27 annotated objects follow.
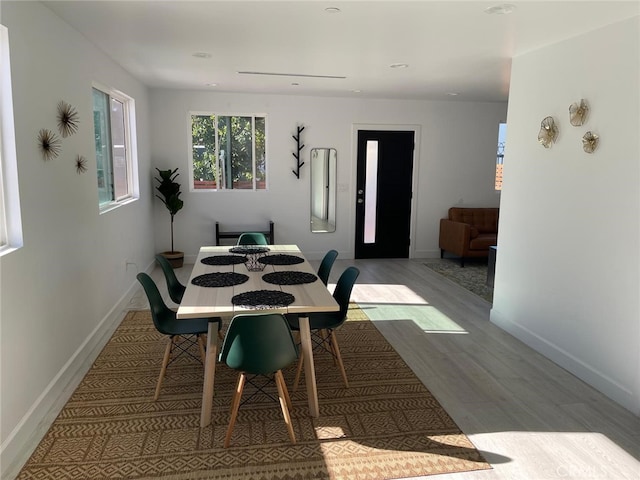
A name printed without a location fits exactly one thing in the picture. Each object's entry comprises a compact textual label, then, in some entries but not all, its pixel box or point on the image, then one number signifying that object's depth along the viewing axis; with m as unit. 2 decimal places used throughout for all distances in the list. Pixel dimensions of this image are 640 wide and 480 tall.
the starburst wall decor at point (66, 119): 3.33
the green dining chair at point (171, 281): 3.77
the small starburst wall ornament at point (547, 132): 3.82
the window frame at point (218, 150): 7.08
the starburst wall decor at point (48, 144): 3.00
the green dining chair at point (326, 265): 4.00
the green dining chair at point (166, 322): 3.12
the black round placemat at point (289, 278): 3.28
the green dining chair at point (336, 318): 3.30
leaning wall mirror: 7.50
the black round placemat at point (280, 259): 3.89
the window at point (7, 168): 2.60
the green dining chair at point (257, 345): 2.51
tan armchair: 7.20
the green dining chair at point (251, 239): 4.98
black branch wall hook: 7.32
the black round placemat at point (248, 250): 4.29
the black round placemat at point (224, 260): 3.89
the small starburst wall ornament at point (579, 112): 3.47
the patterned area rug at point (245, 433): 2.47
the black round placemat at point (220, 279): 3.18
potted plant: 6.75
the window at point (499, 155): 7.87
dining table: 2.71
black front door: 7.60
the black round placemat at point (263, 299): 2.74
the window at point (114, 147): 4.58
